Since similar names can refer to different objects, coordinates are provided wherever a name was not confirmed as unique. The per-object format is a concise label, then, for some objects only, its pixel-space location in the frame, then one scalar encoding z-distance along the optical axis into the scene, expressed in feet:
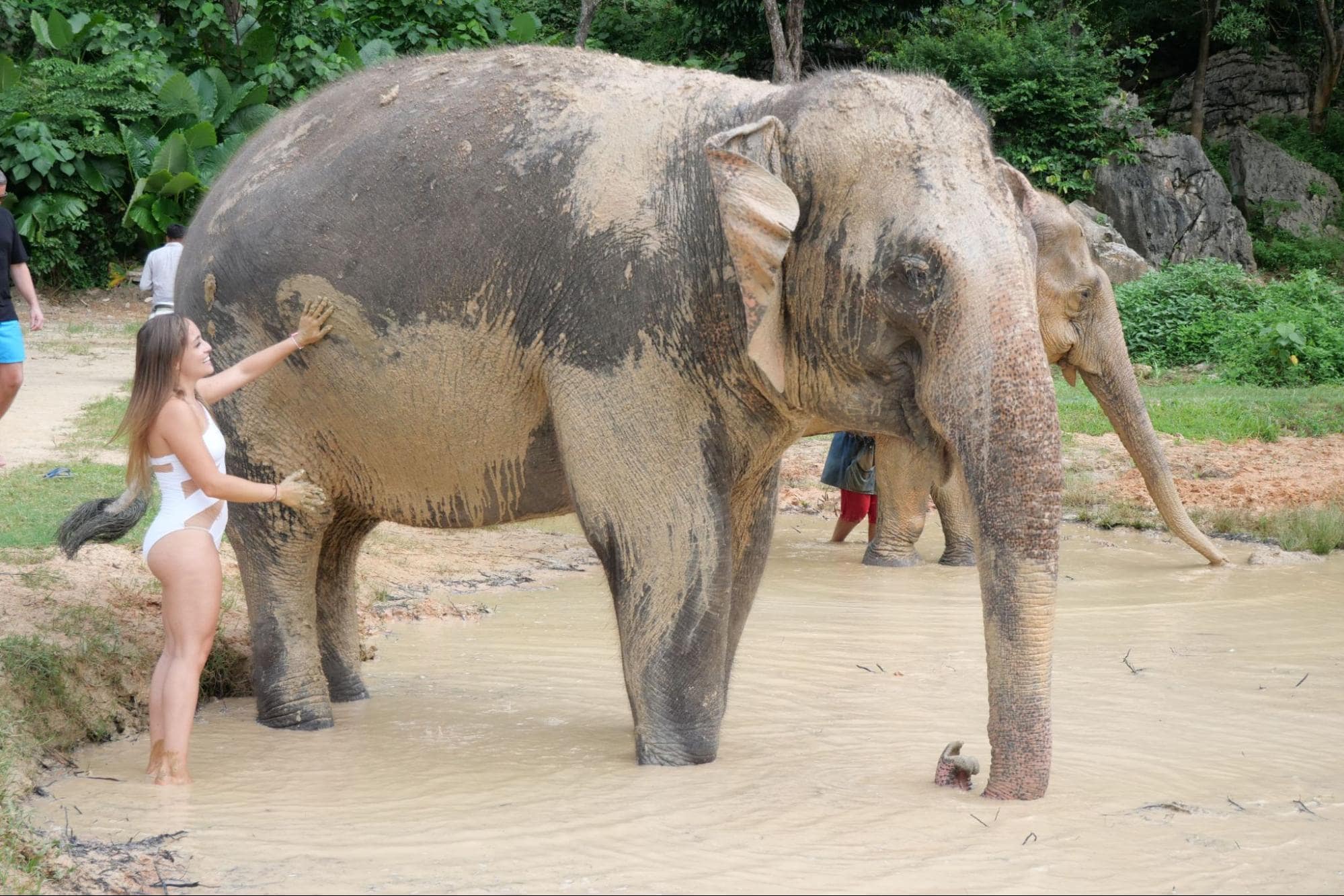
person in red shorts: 33.50
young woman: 15.90
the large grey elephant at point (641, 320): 14.46
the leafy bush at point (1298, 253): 76.95
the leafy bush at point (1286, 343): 54.90
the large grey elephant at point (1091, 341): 29.96
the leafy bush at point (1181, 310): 59.67
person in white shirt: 45.16
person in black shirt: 30.63
